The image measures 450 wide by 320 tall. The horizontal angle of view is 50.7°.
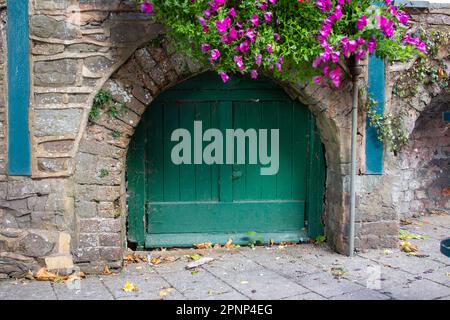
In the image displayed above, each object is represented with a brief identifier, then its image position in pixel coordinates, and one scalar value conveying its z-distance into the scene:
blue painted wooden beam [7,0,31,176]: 3.96
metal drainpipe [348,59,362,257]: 4.46
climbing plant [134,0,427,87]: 3.68
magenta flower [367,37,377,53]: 4.00
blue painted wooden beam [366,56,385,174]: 4.65
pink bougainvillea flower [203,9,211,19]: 3.62
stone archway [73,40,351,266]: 4.12
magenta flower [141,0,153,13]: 3.71
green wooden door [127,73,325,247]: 4.97
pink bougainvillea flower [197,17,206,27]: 3.61
